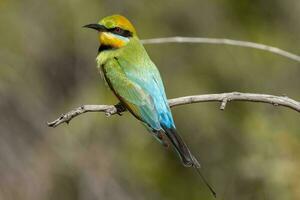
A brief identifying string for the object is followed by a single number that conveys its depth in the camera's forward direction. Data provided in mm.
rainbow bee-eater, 6664
